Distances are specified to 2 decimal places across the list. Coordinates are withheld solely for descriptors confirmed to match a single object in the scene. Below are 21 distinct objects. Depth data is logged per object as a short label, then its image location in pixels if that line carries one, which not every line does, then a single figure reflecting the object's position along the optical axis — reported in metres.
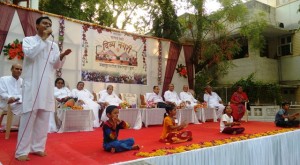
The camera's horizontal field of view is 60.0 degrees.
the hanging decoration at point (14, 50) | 5.65
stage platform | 2.81
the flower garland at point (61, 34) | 6.48
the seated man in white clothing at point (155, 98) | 7.06
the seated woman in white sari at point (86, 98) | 6.03
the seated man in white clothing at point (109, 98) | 6.46
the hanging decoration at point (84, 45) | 6.93
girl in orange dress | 3.90
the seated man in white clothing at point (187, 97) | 7.90
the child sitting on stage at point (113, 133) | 3.20
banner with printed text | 7.04
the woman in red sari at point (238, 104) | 6.88
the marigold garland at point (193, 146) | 2.95
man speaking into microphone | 2.78
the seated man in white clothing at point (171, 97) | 7.43
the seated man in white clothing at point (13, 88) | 4.18
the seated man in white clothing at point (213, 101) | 8.25
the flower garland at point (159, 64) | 8.51
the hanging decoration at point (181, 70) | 9.02
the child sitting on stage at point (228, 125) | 4.76
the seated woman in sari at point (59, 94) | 5.07
